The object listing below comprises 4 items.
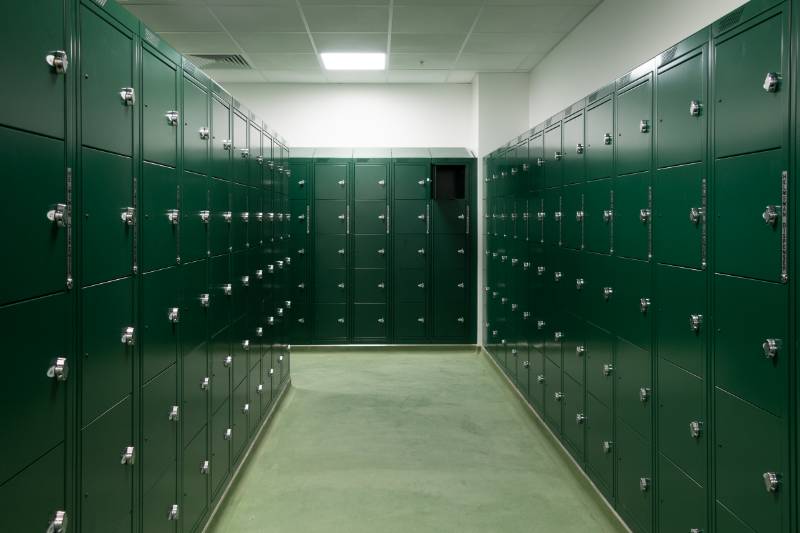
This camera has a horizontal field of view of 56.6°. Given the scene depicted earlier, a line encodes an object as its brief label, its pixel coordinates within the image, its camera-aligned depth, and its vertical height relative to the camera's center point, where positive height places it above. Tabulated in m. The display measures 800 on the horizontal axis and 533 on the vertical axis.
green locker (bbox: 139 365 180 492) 2.61 -0.65
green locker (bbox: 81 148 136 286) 2.04 +0.11
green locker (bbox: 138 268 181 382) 2.59 -0.25
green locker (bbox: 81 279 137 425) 2.05 -0.28
